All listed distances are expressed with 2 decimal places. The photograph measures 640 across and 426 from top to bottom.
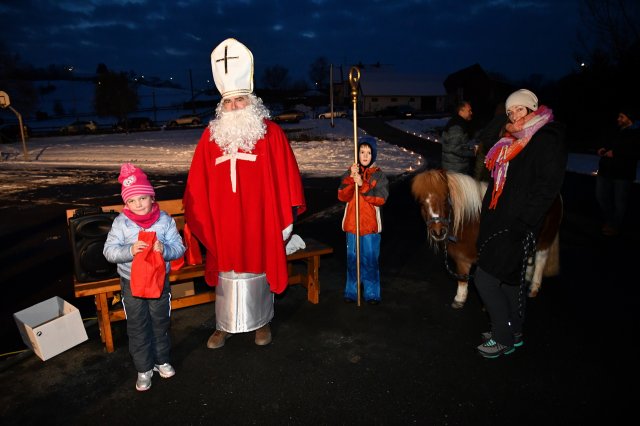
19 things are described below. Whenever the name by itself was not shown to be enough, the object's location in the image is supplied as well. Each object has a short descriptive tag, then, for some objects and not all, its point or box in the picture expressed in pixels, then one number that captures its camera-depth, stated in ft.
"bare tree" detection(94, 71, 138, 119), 154.30
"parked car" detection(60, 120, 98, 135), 140.28
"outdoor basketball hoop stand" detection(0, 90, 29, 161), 65.57
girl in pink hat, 10.55
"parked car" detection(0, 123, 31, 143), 106.01
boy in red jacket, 15.10
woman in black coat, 10.57
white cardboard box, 12.42
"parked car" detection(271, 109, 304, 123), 143.86
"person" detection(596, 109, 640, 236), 23.17
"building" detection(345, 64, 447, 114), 200.13
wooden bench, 12.62
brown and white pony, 14.07
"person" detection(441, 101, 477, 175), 24.62
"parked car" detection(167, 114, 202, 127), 160.86
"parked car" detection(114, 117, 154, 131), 156.40
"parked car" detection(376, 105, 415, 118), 169.21
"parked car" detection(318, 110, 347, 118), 157.94
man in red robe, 12.63
